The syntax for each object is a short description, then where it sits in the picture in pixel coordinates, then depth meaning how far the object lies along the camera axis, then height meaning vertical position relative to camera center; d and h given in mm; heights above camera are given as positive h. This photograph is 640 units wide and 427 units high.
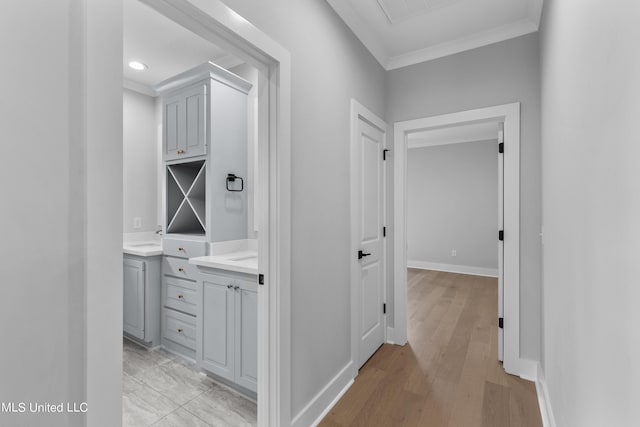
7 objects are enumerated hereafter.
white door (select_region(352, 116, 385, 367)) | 2430 -194
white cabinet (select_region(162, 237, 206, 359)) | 2561 -749
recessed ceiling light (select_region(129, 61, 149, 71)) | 3022 +1542
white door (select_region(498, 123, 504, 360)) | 2457 -95
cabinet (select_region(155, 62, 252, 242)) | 2561 +607
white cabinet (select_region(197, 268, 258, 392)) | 2027 -831
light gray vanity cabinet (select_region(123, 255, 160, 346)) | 2762 -821
